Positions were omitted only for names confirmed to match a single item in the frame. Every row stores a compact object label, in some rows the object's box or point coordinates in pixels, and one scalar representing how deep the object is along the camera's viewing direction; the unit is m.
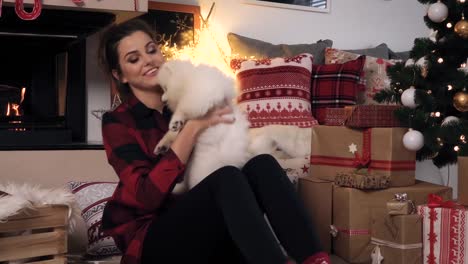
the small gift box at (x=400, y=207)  1.87
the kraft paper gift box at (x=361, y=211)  2.02
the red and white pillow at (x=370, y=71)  3.00
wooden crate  1.42
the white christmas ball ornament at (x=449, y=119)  2.11
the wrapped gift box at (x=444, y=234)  1.77
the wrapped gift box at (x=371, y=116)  2.07
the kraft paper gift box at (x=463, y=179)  1.83
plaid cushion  2.80
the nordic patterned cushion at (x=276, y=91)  2.62
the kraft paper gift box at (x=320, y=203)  2.13
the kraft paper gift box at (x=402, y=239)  1.85
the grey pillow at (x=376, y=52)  3.42
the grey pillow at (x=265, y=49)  3.16
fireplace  2.40
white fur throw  1.38
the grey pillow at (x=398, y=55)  3.50
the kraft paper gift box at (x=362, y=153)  2.04
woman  1.15
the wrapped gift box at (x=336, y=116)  2.15
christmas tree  2.09
